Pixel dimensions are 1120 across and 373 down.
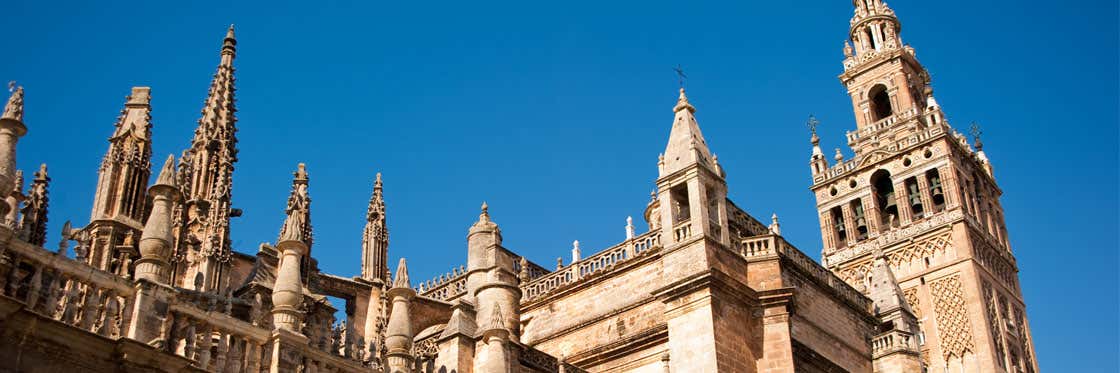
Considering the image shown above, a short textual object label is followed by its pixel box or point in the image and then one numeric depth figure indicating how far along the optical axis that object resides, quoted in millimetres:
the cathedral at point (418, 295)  11531
